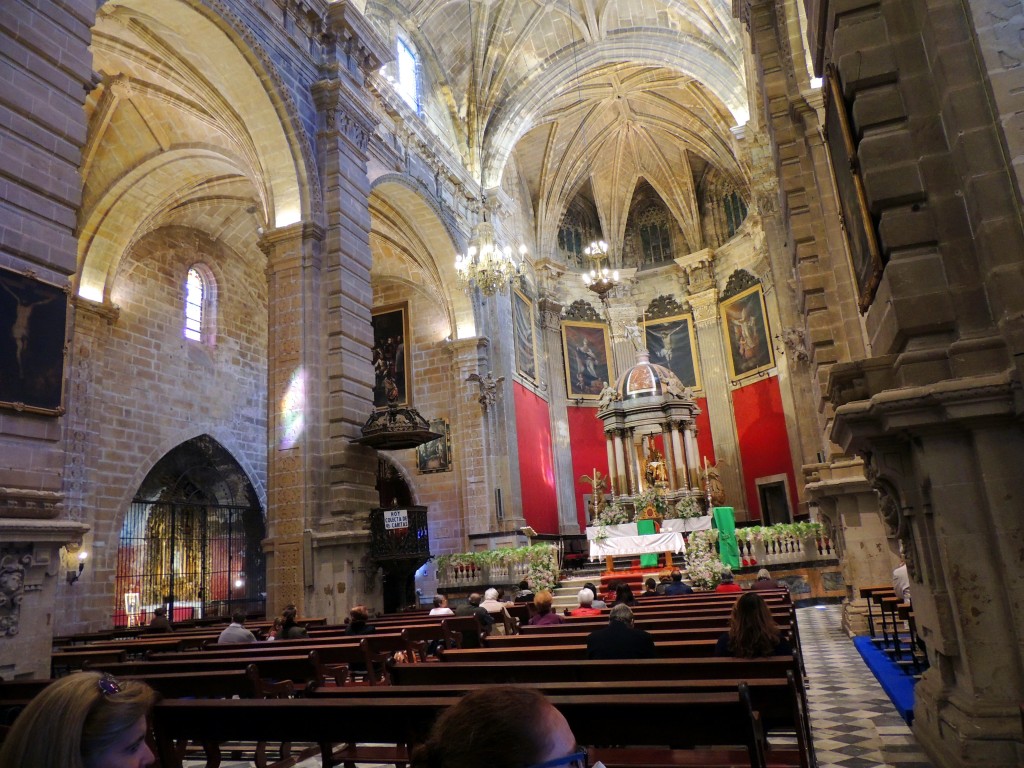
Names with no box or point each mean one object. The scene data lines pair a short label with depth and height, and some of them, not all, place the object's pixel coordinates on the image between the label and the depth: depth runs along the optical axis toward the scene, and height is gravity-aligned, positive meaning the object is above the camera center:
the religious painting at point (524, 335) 21.58 +6.60
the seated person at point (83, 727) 1.32 -0.24
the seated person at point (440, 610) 8.34 -0.51
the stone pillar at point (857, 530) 8.25 -0.01
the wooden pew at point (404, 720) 2.27 -0.51
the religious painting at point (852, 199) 4.35 +2.14
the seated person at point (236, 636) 7.16 -0.50
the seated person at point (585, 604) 7.06 -0.51
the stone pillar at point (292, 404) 10.48 +2.54
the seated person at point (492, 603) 8.16 -0.47
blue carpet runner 5.07 -1.20
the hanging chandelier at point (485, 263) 14.70 +5.86
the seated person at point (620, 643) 4.12 -0.51
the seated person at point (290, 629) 7.26 -0.49
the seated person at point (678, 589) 9.72 -0.56
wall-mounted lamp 13.71 +0.48
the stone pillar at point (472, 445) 18.44 +2.93
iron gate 15.58 +0.55
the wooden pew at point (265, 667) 4.89 -0.56
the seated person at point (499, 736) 1.13 -0.27
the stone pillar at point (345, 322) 10.59 +3.88
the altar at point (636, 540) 15.76 +0.19
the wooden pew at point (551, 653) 4.36 -0.58
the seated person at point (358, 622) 7.16 -0.48
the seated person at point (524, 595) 10.62 -0.54
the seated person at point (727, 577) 12.50 -0.60
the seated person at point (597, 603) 8.03 -0.56
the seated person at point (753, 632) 3.68 -0.46
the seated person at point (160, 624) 11.23 -0.53
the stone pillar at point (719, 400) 23.22 +4.56
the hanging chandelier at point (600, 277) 18.41 +6.78
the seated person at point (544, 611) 6.51 -0.49
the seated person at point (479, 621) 7.21 -0.62
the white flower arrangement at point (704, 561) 12.70 -0.31
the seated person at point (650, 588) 9.97 -0.54
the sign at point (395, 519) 10.99 +0.73
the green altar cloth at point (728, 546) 14.02 -0.09
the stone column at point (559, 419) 23.19 +4.34
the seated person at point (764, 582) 9.63 -0.58
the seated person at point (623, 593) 6.31 -0.37
